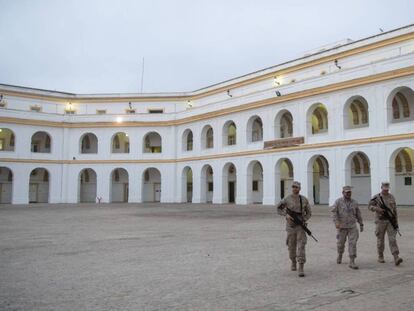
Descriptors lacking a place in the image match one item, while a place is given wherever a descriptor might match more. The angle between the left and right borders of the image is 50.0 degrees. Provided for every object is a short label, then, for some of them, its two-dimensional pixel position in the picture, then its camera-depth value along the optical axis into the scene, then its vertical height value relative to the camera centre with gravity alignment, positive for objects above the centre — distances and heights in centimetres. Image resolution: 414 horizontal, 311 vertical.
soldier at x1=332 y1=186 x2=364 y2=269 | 847 -52
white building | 2664 +452
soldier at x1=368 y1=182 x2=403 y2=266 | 865 -41
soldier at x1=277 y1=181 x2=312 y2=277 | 761 -55
